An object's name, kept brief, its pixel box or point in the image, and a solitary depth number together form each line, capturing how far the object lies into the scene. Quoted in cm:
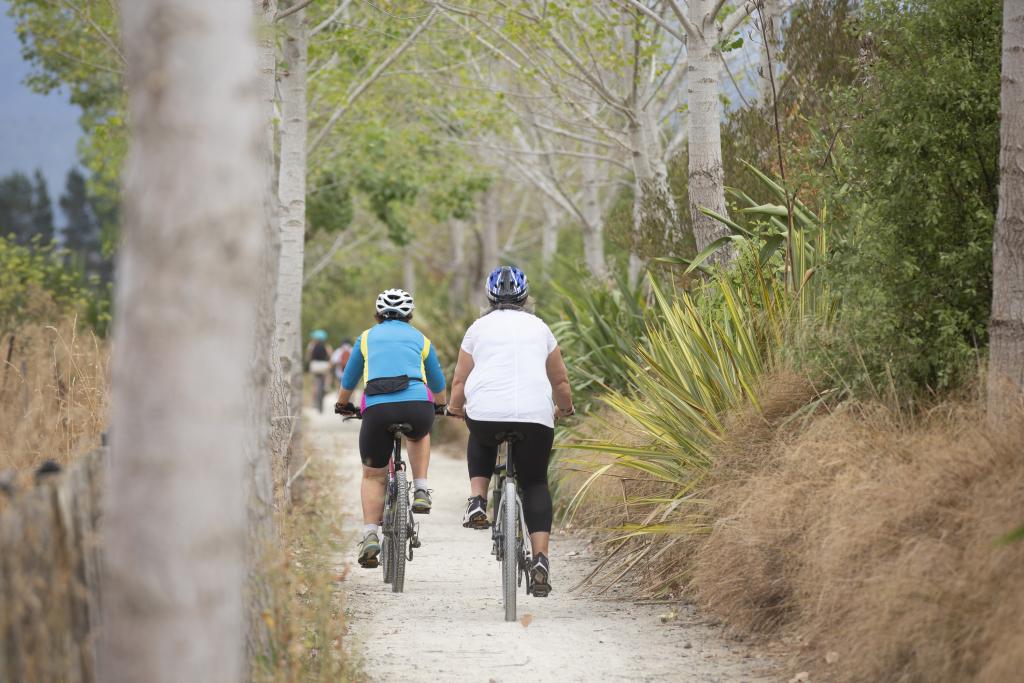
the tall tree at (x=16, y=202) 18675
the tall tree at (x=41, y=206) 18850
